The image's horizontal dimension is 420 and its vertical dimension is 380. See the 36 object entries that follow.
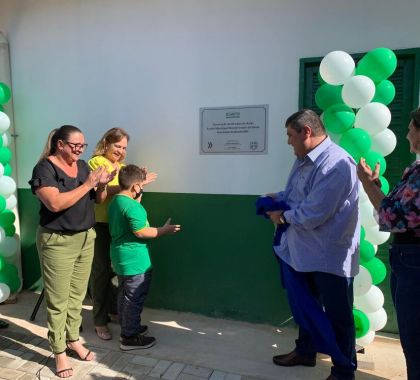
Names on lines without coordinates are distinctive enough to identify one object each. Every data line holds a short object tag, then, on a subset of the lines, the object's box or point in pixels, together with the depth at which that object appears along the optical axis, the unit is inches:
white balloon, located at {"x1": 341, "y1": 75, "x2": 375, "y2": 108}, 91.1
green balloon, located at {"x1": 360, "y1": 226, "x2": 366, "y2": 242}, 98.4
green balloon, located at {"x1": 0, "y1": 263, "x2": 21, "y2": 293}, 139.6
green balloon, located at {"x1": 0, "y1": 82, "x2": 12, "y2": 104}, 134.2
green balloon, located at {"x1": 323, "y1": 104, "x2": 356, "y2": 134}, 95.6
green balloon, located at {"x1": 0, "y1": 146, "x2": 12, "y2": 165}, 132.2
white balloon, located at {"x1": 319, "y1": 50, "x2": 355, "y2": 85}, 94.0
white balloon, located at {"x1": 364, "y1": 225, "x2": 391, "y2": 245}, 99.3
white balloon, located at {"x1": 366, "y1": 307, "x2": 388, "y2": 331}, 102.7
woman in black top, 93.4
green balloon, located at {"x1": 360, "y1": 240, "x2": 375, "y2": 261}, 98.5
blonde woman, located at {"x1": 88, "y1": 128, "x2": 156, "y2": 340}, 119.3
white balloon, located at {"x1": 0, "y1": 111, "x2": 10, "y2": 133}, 128.8
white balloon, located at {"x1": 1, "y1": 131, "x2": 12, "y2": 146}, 136.3
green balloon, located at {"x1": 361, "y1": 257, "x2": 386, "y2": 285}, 101.1
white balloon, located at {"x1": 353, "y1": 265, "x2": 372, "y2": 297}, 97.1
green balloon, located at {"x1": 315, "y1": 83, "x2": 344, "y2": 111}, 99.2
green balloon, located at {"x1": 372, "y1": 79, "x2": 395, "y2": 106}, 97.0
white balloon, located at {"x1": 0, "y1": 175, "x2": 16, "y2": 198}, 130.1
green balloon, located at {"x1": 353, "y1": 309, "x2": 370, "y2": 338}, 99.7
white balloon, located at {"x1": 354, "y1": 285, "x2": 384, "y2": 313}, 100.3
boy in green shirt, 105.4
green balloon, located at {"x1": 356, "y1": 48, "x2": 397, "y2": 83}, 92.5
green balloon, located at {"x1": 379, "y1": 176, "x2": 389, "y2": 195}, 97.4
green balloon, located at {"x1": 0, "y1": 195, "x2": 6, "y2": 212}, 129.5
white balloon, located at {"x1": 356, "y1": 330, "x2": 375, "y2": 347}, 102.5
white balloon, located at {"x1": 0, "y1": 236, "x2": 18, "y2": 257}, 136.9
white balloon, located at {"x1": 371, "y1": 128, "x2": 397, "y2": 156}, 96.8
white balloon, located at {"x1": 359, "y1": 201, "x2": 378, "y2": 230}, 97.7
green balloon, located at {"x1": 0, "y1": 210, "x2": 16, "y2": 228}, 137.4
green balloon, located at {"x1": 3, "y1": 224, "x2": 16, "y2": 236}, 139.1
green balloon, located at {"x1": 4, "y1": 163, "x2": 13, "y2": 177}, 135.8
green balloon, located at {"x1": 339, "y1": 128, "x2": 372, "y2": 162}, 93.0
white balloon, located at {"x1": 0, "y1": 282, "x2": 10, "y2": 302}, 132.6
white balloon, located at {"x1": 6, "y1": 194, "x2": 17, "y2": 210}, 137.9
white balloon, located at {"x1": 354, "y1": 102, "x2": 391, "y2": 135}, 92.9
